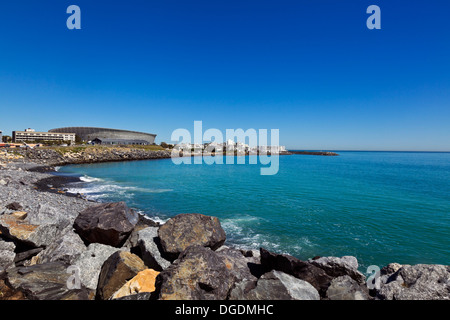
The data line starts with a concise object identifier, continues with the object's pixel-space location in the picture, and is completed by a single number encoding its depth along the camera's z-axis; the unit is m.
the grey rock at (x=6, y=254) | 7.84
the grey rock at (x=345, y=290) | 5.78
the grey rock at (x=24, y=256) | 8.21
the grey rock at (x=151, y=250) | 7.80
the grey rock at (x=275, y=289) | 5.59
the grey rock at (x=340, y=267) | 7.29
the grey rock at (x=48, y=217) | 10.02
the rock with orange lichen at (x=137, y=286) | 6.09
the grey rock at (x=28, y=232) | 8.55
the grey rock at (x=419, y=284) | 6.03
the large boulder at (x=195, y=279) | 5.40
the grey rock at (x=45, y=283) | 6.06
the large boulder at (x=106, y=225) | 9.13
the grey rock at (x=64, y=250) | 8.00
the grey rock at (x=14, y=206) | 13.77
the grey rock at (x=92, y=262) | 7.23
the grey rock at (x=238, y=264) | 7.38
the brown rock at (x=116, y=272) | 6.64
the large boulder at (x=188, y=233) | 7.99
